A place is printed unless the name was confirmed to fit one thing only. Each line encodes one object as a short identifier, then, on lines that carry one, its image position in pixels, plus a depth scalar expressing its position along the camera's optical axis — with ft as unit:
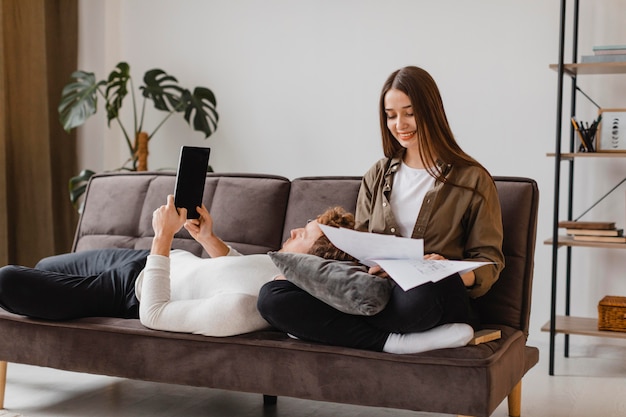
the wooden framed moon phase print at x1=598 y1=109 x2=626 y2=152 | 11.30
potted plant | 13.61
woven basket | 10.97
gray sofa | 6.79
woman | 6.76
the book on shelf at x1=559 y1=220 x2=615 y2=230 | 11.05
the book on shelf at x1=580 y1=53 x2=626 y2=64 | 11.03
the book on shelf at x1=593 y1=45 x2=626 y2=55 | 11.03
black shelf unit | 10.87
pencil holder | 11.23
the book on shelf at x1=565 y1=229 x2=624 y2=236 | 11.00
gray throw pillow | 6.61
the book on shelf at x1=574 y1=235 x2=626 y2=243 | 10.94
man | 7.39
